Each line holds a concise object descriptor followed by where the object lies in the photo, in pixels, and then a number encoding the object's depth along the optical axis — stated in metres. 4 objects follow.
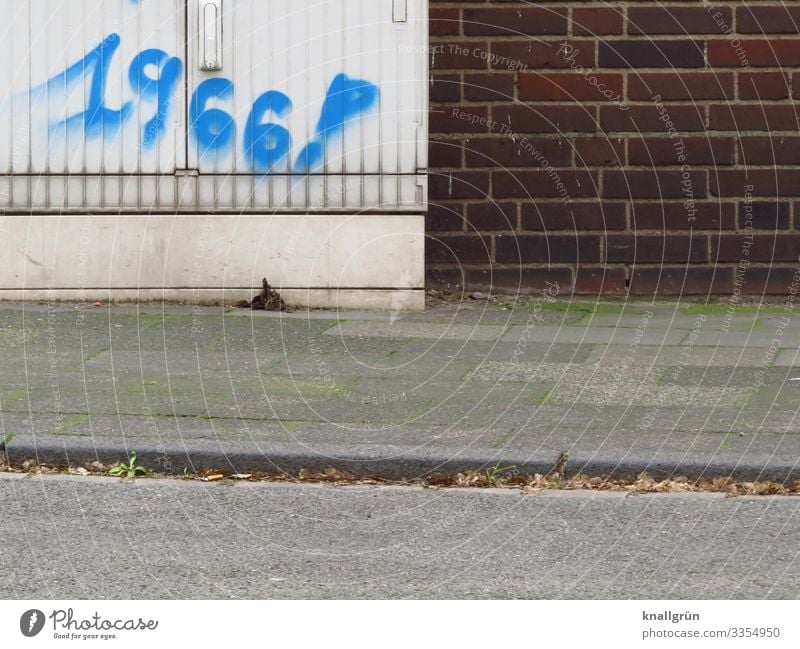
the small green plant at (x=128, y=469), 11.02
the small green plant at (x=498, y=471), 10.91
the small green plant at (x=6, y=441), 11.43
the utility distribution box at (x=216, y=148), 18.64
